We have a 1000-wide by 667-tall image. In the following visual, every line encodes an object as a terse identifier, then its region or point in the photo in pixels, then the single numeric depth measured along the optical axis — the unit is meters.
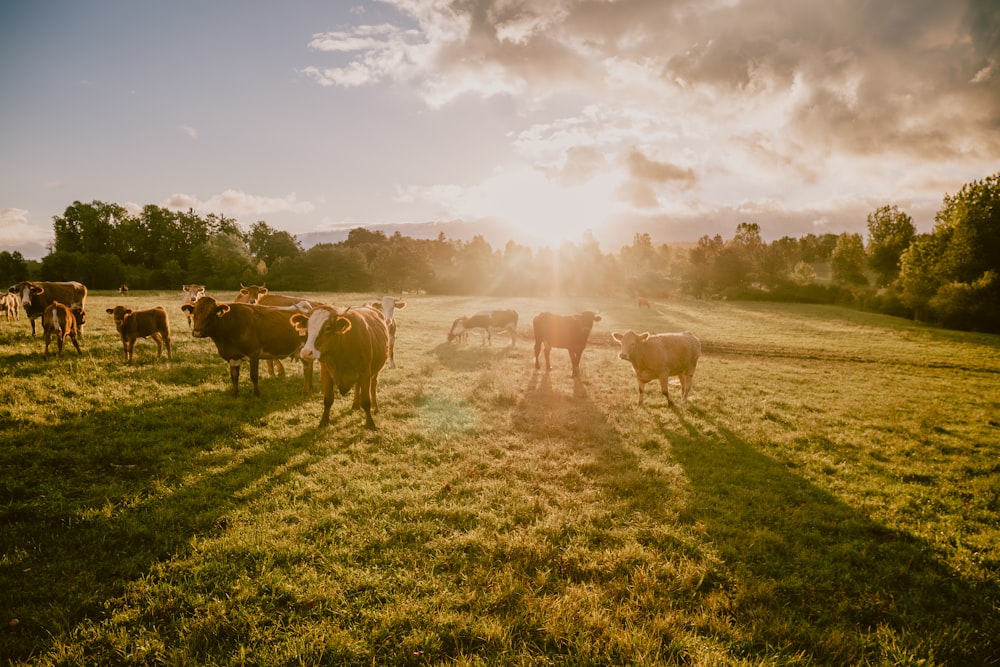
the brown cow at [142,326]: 11.64
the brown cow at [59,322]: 11.30
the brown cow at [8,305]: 17.70
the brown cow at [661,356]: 12.02
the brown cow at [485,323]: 22.33
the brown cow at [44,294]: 14.62
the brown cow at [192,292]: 22.22
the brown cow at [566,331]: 14.31
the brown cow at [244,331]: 9.45
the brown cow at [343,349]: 7.88
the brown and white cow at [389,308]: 15.64
